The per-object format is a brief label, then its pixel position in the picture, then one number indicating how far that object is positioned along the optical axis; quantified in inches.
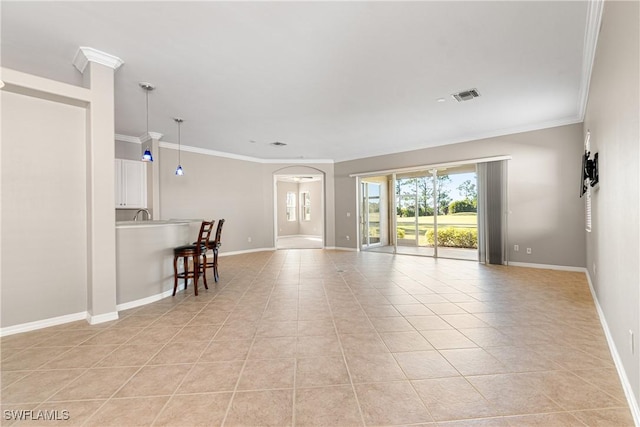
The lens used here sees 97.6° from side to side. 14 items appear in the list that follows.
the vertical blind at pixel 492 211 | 231.9
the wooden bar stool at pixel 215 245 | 183.3
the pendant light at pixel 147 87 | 147.9
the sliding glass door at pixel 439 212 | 278.7
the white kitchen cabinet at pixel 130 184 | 225.5
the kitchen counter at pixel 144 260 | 132.4
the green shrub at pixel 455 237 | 311.6
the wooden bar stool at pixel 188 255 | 156.6
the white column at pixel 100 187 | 117.9
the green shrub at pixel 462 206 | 270.1
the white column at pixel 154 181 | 242.2
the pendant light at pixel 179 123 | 200.4
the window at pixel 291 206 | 518.0
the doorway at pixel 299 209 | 503.2
